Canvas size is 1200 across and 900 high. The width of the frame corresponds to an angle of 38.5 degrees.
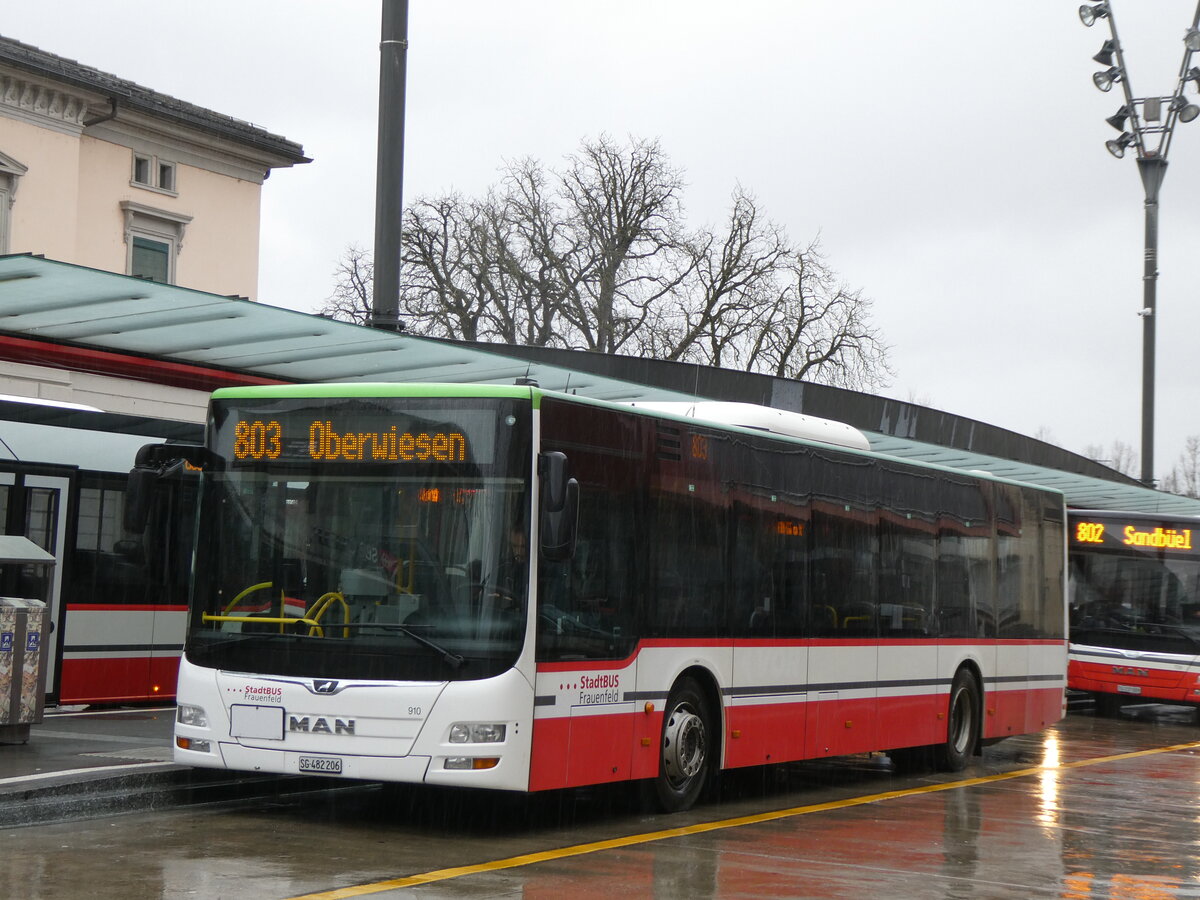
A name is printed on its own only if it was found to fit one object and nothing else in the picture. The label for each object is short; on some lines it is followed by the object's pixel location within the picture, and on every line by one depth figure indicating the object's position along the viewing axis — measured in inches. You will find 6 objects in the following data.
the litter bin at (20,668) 493.4
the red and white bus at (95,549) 625.0
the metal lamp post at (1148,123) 1069.8
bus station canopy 546.9
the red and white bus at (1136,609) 1028.5
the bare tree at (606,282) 2204.7
